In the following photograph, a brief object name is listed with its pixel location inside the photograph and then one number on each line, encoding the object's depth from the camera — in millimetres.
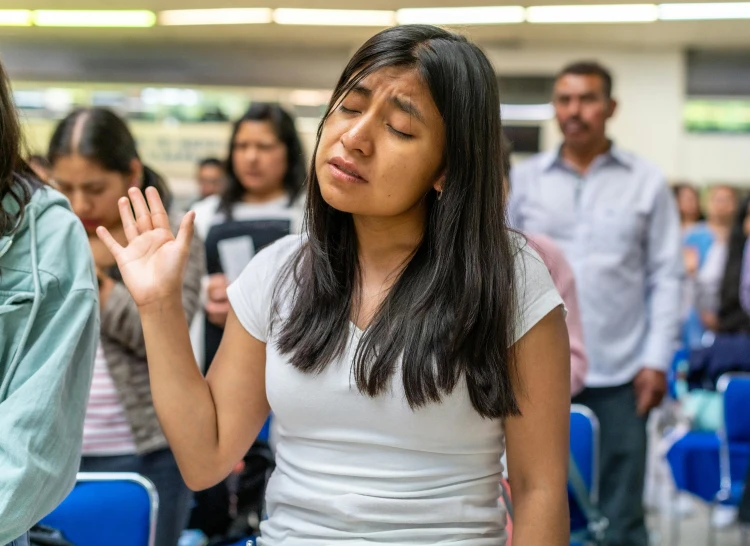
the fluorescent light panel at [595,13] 8977
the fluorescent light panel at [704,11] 8836
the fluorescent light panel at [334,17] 9406
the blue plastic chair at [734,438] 4094
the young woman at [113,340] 2406
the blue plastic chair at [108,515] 2043
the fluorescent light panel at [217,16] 9516
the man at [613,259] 3619
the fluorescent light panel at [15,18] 9625
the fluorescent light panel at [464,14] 8734
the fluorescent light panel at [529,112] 10898
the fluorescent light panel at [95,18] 9648
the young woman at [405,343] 1558
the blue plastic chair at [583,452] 2795
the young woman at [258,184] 3469
